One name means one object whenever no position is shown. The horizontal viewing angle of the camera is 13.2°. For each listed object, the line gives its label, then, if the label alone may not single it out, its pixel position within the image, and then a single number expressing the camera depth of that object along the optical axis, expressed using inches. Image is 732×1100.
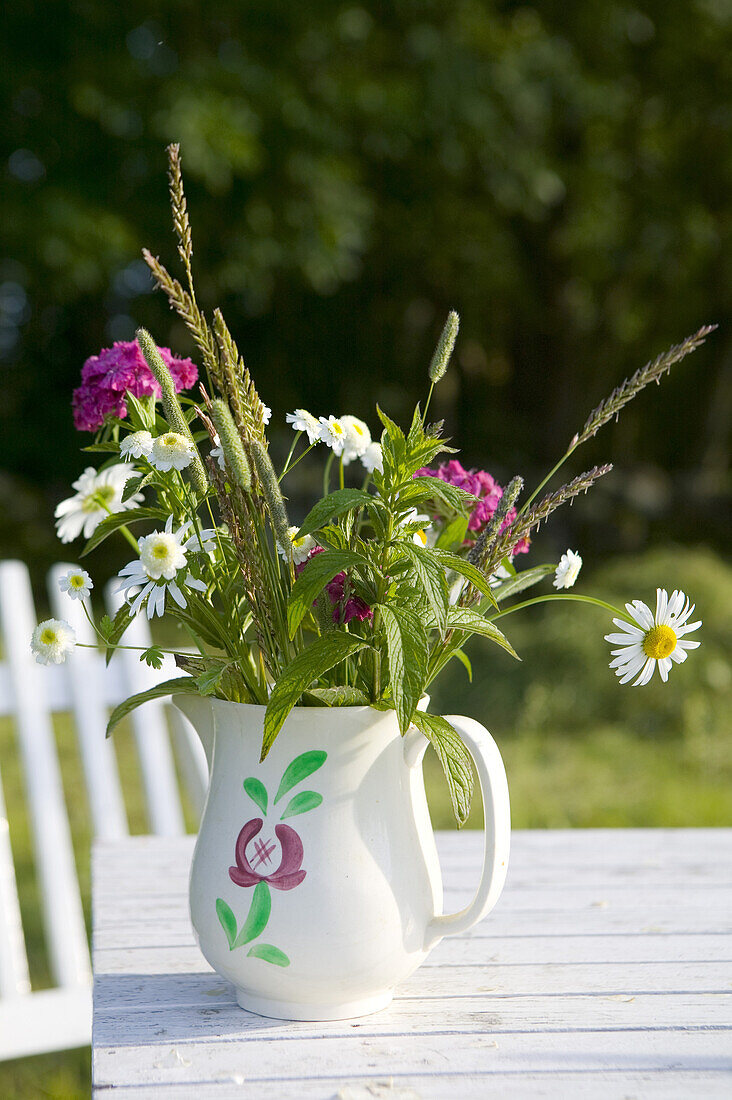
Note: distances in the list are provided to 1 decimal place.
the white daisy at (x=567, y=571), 71.9
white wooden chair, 105.5
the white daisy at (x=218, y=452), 70.7
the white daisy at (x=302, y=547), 70.7
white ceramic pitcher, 70.4
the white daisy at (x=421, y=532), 70.3
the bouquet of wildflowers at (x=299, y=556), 68.8
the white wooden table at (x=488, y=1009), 69.4
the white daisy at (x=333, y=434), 70.8
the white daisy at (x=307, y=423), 70.4
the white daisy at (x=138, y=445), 69.9
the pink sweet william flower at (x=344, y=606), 69.8
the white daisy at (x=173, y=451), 69.6
